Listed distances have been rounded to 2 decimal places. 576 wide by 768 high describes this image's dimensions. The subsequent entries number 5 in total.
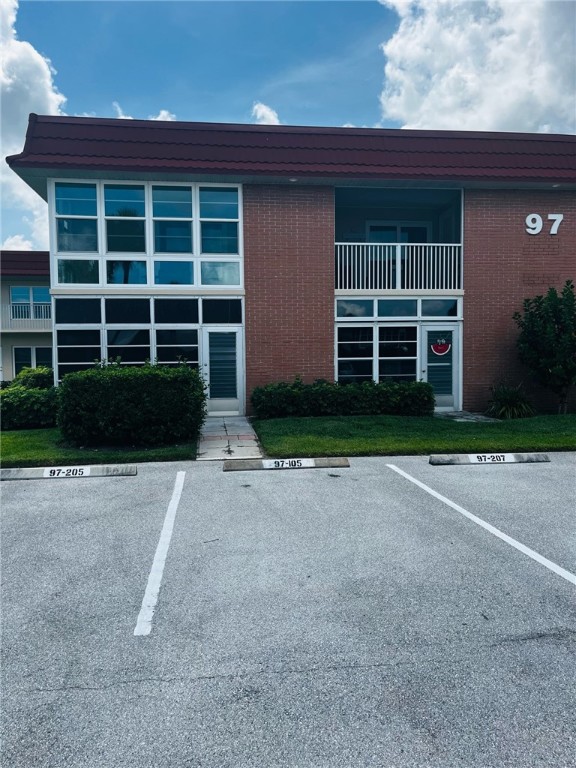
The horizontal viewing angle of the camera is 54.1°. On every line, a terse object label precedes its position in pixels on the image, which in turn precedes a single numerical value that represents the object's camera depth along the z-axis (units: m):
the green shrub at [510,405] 13.44
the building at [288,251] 13.09
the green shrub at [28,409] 11.77
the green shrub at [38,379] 14.70
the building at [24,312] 27.36
